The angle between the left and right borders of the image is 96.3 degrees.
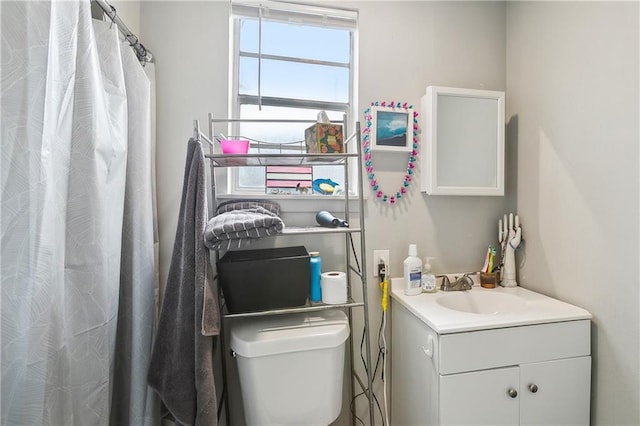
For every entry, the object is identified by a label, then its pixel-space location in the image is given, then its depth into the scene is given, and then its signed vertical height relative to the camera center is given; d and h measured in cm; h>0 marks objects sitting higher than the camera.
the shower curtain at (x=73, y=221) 53 -3
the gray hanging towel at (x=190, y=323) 90 -36
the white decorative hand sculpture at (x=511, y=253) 144 -20
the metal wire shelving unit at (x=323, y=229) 105 -7
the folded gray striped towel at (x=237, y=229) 91 -6
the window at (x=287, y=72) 138 +71
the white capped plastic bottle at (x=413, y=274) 131 -28
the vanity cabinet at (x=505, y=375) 97 -58
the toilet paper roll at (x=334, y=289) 111 -30
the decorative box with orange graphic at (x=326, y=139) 112 +29
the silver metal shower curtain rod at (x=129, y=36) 84 +62
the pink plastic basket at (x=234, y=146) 110 +25
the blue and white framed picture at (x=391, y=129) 138 +41
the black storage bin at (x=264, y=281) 100 -25
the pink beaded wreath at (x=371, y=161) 139 +27
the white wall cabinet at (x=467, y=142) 141 +36
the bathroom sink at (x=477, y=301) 132 -41
